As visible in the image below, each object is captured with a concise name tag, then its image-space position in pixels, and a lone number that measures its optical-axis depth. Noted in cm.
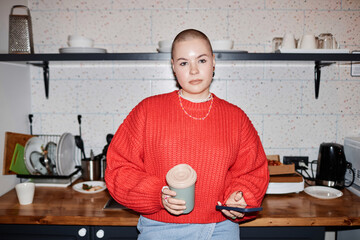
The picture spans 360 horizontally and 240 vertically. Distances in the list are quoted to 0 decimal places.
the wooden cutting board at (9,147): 161
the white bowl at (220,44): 149
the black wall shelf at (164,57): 147
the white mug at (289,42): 160
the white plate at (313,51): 150
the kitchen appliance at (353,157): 164
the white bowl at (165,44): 148
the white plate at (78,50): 153
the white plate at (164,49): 149
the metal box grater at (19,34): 159
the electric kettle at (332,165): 163
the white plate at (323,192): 149
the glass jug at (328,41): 165
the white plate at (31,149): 168
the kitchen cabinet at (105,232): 130
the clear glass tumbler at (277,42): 171
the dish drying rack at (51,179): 166
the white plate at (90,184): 156
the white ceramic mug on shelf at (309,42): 158
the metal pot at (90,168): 176
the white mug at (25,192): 140
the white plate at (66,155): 167
